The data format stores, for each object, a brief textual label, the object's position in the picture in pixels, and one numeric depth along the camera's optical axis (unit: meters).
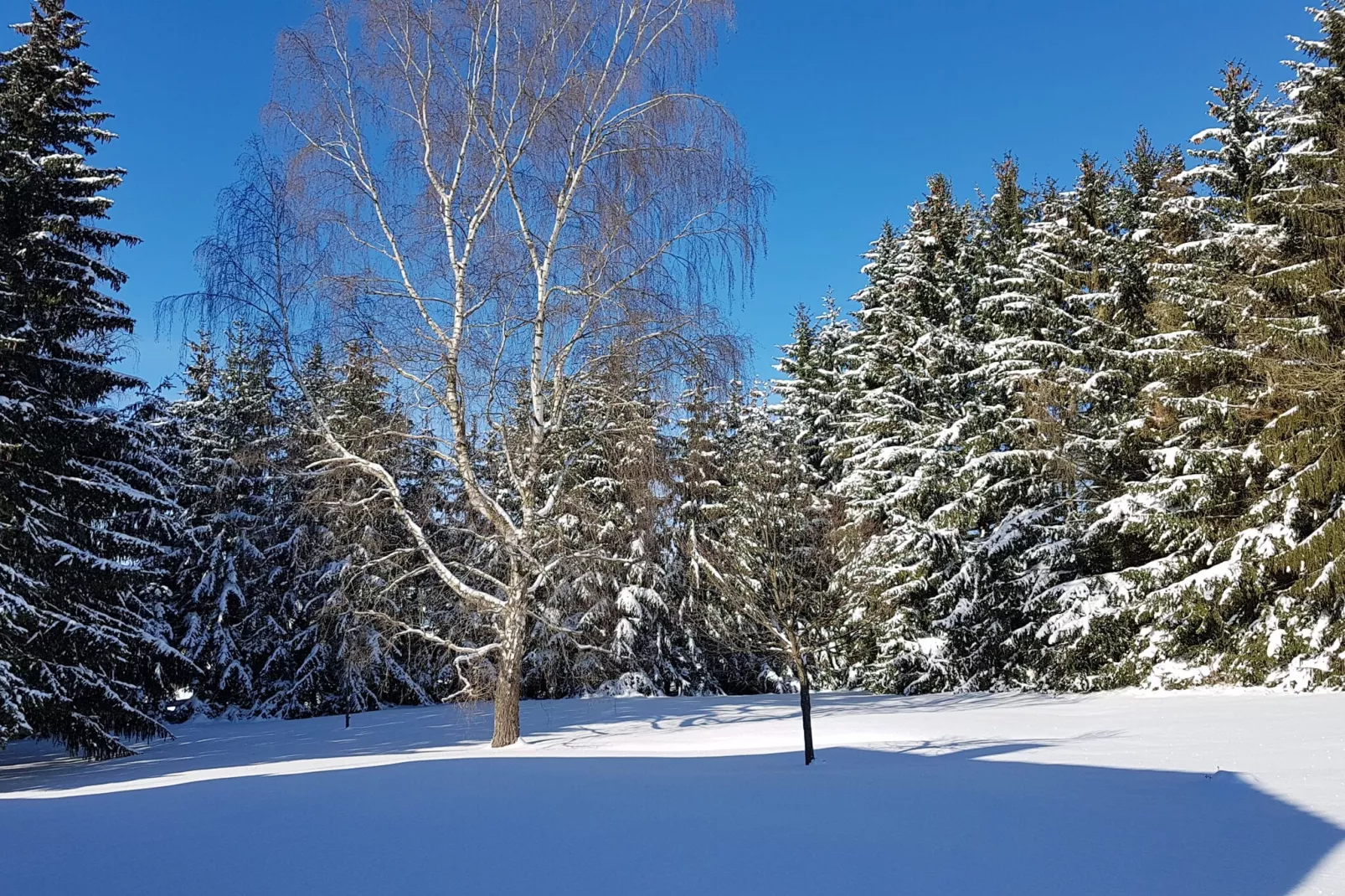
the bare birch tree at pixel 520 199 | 11.23
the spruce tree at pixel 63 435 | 11.52
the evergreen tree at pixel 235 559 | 23.27
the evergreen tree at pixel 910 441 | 19.70
